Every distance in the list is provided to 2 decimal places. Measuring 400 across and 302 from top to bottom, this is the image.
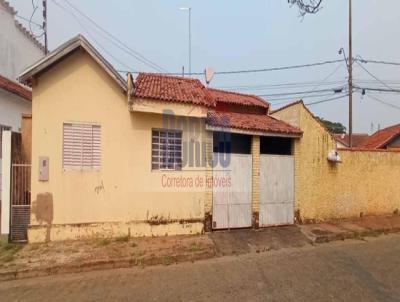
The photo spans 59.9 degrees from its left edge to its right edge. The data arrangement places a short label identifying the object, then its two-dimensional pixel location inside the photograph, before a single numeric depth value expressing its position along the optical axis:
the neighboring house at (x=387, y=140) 21.17
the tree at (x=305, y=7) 5.80
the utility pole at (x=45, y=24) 17.83
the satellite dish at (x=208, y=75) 13.20
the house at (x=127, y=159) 9.02
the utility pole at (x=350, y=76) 19.30
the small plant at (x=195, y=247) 8.41
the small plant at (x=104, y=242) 8.67
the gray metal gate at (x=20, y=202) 8.86
